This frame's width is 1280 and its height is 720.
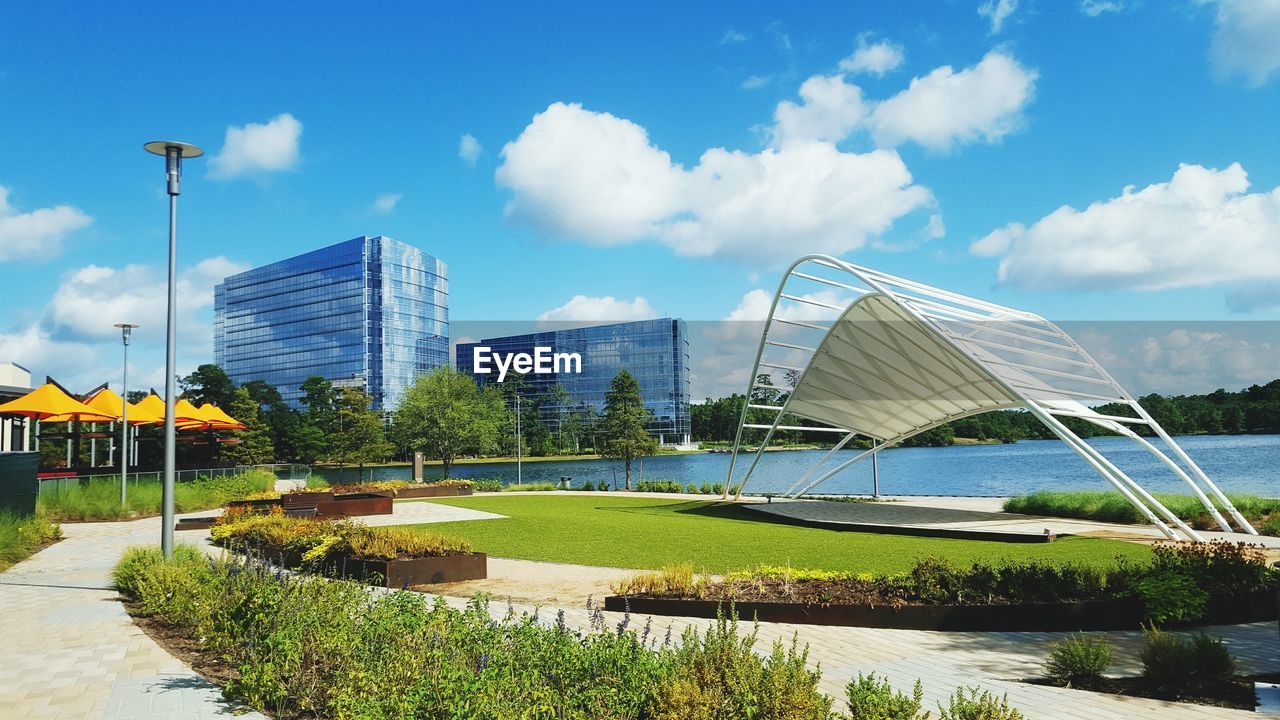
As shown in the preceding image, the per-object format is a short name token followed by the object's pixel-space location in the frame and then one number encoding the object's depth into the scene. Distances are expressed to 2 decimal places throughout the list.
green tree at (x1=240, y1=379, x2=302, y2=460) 88.31
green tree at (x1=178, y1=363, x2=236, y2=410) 95.88
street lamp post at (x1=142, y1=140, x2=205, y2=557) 12.02
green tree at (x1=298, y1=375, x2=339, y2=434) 93.06
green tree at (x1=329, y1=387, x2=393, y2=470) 65.31
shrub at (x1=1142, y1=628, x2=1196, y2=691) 6.71
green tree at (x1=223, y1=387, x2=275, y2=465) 68.91
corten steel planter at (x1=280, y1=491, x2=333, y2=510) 24.84
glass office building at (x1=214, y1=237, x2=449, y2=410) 134.38
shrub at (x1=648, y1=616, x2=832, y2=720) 4.93
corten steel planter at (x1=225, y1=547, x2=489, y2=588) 12.32
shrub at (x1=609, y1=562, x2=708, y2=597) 10.05
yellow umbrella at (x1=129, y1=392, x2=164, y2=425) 33.40
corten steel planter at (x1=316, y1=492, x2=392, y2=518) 25.89
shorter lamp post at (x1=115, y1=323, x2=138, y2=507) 24.23
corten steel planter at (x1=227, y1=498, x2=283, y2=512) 22.50
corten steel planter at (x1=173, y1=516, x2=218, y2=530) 21.73
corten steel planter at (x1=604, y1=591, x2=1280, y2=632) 9.09
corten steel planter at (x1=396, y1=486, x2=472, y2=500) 35.18
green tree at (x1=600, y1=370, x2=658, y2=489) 50.50
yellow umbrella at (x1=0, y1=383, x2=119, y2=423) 26.12
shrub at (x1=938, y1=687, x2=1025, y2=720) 4.61
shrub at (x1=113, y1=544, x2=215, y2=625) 9.13
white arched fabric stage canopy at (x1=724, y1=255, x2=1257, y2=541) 18.39
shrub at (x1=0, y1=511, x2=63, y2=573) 15.63
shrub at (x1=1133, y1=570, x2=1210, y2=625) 9.12
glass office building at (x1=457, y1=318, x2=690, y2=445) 126.88
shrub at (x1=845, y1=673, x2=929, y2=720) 4.71
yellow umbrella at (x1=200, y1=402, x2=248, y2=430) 39.38
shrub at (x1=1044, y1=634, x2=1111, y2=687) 6.95
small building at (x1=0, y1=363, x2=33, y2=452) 32.66
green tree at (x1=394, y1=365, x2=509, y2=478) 59.22
